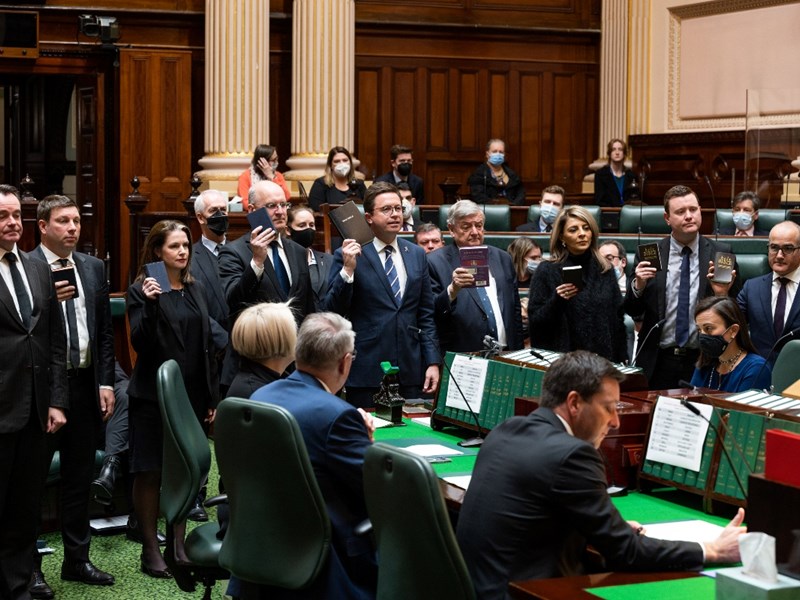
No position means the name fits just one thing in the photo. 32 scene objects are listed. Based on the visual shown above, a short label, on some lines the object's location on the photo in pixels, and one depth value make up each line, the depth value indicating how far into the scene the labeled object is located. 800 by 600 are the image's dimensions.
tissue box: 2.22
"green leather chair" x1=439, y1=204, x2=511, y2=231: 9.71
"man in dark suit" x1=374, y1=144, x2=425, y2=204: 10.18
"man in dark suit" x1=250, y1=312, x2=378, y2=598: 3.15
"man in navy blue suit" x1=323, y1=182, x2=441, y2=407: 5.12
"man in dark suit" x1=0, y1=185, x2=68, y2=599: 3.97
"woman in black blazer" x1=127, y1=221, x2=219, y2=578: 4.70
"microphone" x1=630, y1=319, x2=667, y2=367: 5.21
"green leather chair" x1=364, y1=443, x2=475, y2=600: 2.58
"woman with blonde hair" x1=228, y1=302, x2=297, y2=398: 3.72
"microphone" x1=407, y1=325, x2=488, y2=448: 3.96
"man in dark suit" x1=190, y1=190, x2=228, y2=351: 5.45
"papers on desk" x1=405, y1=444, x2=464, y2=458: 3.81
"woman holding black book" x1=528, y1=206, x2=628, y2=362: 4.96
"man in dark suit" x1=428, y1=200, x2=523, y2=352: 5.23
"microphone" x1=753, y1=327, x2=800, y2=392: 5.15
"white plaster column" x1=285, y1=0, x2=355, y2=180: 10.94
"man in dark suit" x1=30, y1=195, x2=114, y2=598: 4.61
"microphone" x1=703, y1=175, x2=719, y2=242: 8.74
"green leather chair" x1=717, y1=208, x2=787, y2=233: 8.64
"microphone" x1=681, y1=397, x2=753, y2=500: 3.04
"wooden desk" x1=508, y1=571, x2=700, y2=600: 2.48
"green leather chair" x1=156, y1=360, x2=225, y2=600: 3.72
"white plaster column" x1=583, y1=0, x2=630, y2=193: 12.45
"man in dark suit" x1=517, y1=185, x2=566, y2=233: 9.02
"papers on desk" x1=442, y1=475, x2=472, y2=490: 3.33
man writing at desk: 2.64
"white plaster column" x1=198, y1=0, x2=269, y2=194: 10.73
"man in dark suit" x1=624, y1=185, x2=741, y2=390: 5.19
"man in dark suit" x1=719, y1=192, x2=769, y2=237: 8.58
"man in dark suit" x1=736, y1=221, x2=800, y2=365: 5.31
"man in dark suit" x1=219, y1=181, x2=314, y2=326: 5.17
